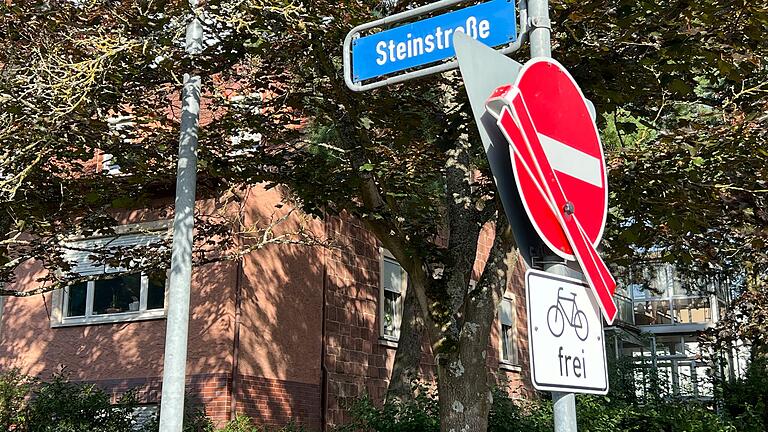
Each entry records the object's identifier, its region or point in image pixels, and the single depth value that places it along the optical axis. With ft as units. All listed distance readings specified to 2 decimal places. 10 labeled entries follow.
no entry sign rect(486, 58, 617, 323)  11.62
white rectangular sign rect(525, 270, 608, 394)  11.25
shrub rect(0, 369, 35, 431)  47.73
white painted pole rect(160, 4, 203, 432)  24.73
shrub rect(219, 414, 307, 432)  46.41
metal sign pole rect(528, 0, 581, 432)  11.20
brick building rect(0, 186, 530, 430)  49.73
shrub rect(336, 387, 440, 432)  41.50
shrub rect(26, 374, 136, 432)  46.34
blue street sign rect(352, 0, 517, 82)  16.33
